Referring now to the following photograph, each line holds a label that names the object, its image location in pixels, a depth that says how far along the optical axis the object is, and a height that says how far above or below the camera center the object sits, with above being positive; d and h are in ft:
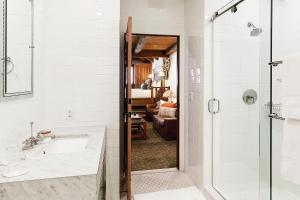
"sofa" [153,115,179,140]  16.19 -2.52
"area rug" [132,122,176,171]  11.17 -3.66
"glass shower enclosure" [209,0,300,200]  6.53 +0.03
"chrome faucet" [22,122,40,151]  4.90 -1.18
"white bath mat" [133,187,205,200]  7.94 -3.93
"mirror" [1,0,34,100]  4.42 +1.15
